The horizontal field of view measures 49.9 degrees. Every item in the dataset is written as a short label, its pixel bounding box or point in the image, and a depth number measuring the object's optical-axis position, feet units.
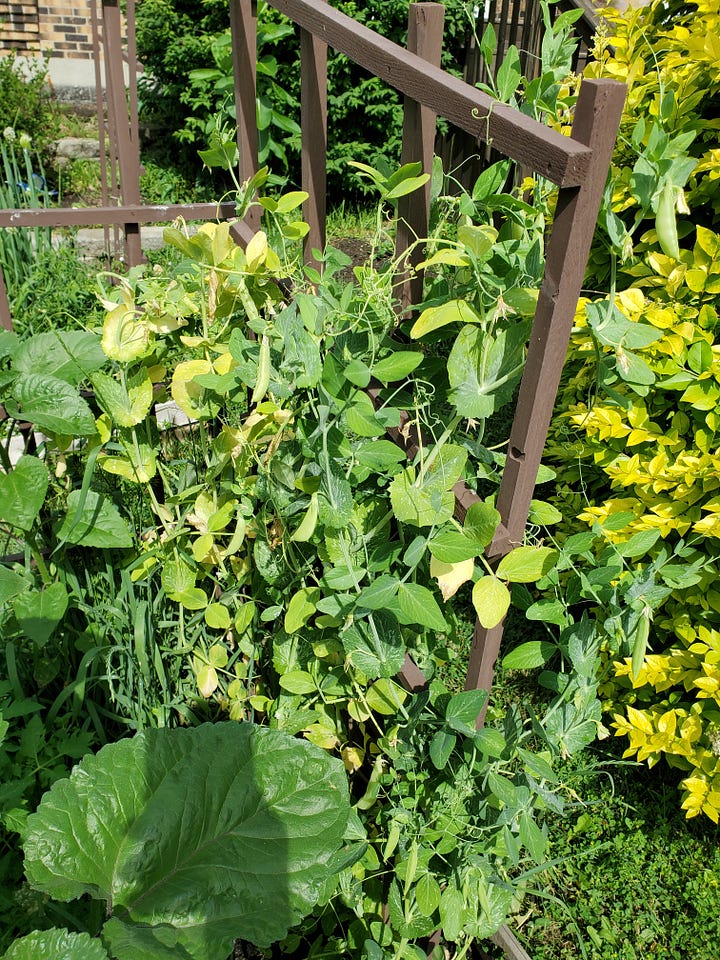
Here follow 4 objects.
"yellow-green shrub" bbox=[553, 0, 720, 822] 5.59
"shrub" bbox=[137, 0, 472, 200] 18.11
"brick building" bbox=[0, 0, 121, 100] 22.81
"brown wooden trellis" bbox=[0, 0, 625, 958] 3.20
